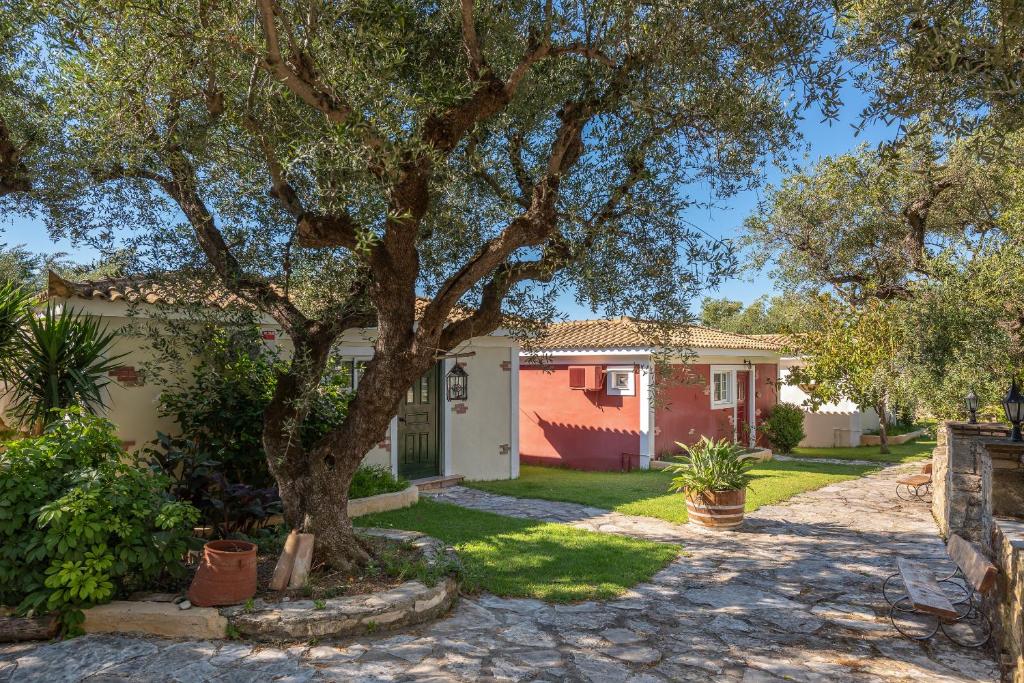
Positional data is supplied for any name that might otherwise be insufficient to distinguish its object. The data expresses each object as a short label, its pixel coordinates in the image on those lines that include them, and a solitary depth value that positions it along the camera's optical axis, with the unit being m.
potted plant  9.09
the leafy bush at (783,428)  18.92
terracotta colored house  15.73
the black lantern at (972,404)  9.78
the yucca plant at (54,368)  6.82
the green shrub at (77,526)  4.88
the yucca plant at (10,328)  6.81
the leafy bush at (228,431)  7.09
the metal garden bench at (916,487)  11.27
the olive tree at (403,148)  5.19
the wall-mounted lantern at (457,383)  12.57
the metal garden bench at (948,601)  5.00
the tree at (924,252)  10.75
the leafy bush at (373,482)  9.89
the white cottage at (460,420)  11.52
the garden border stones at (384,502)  9.31
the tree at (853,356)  14.33
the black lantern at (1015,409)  7.98
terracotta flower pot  5.19
